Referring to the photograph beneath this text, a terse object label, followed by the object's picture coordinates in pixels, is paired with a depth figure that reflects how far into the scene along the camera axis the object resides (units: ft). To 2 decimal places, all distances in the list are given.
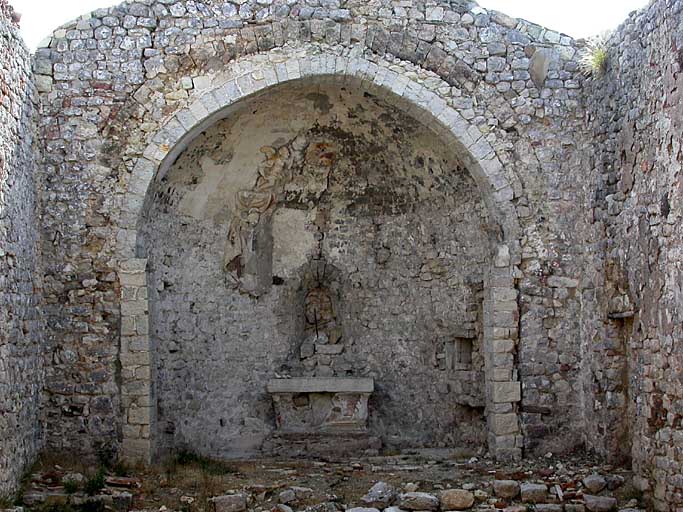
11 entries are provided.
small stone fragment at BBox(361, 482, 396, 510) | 25.30
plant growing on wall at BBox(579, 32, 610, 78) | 29.18
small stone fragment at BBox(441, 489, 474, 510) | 25.02
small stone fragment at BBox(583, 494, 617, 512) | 24.52
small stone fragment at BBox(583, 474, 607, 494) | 25.67
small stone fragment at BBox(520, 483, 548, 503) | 25.22
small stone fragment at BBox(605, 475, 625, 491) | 25.85
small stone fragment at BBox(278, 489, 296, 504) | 25.36
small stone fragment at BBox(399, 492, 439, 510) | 24.98
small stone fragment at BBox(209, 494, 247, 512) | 24.58
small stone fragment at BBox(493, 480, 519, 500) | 25.48
